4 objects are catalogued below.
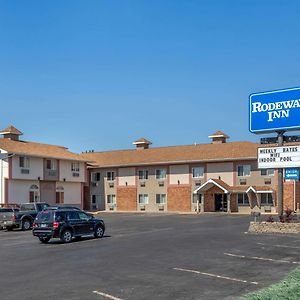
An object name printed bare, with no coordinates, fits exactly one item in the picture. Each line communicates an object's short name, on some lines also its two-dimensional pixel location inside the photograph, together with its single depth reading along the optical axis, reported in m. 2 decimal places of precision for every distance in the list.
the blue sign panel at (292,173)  21.46
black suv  16.94
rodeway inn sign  19.82
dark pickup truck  24.20
